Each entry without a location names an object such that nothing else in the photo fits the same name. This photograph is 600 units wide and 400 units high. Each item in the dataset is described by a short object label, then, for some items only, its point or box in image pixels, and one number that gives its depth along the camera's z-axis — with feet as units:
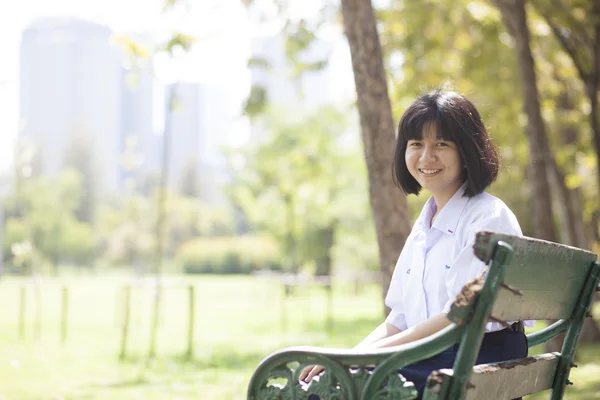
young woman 8.92
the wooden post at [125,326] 37.10
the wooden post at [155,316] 37.76
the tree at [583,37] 34.47
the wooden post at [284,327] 55.52
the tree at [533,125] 31.45
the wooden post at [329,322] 54.75
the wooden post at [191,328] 37.27
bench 7.63
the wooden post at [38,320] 45.98
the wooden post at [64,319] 43.19
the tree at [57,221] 127.03
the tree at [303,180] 104.37
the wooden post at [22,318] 46.25
